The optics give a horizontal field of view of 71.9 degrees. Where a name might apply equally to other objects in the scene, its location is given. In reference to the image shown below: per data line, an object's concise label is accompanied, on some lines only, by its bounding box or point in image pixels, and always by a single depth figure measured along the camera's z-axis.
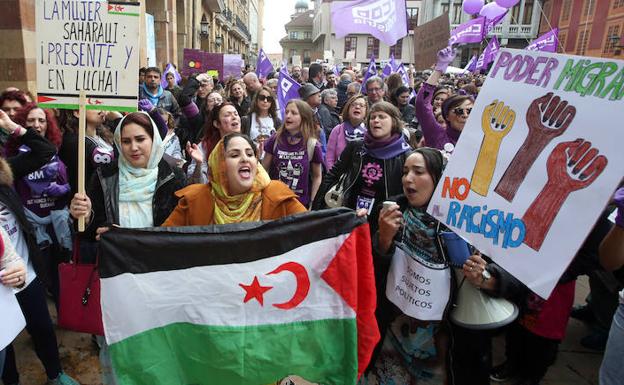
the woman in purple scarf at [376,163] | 3.25
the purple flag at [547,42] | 9.73
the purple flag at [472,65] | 13.17
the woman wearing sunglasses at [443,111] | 3.83
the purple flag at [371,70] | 9.59
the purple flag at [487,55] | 12.12
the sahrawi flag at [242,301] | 1.88
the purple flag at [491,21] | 12.02
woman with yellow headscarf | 2.29
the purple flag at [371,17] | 7.67
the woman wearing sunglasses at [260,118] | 5.01
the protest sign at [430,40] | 6.79
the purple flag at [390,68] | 11.42
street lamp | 20.38
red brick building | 30.52
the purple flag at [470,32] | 8.77
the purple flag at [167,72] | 8.99
